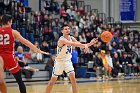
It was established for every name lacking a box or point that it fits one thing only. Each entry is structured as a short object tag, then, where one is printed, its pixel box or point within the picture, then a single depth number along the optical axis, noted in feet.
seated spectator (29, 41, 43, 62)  66.54
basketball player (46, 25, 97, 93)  33.81
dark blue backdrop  100.89
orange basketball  31.73
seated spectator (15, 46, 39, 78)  59.94
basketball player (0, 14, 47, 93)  27.02
